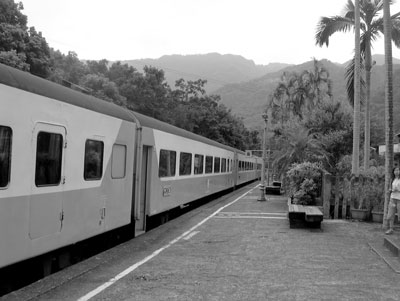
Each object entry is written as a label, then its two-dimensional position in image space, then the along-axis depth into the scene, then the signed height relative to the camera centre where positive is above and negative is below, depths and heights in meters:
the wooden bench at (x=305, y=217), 10.03 -1.07
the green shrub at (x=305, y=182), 13.25 -0.34
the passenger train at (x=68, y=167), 4.88 -0.07
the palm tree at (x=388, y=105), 10.06 +1.57
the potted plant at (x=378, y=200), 11.15 -0.67
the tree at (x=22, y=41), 20.84 +5.89
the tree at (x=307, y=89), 31.06 +5.82
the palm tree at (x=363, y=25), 15.09 +5.06
